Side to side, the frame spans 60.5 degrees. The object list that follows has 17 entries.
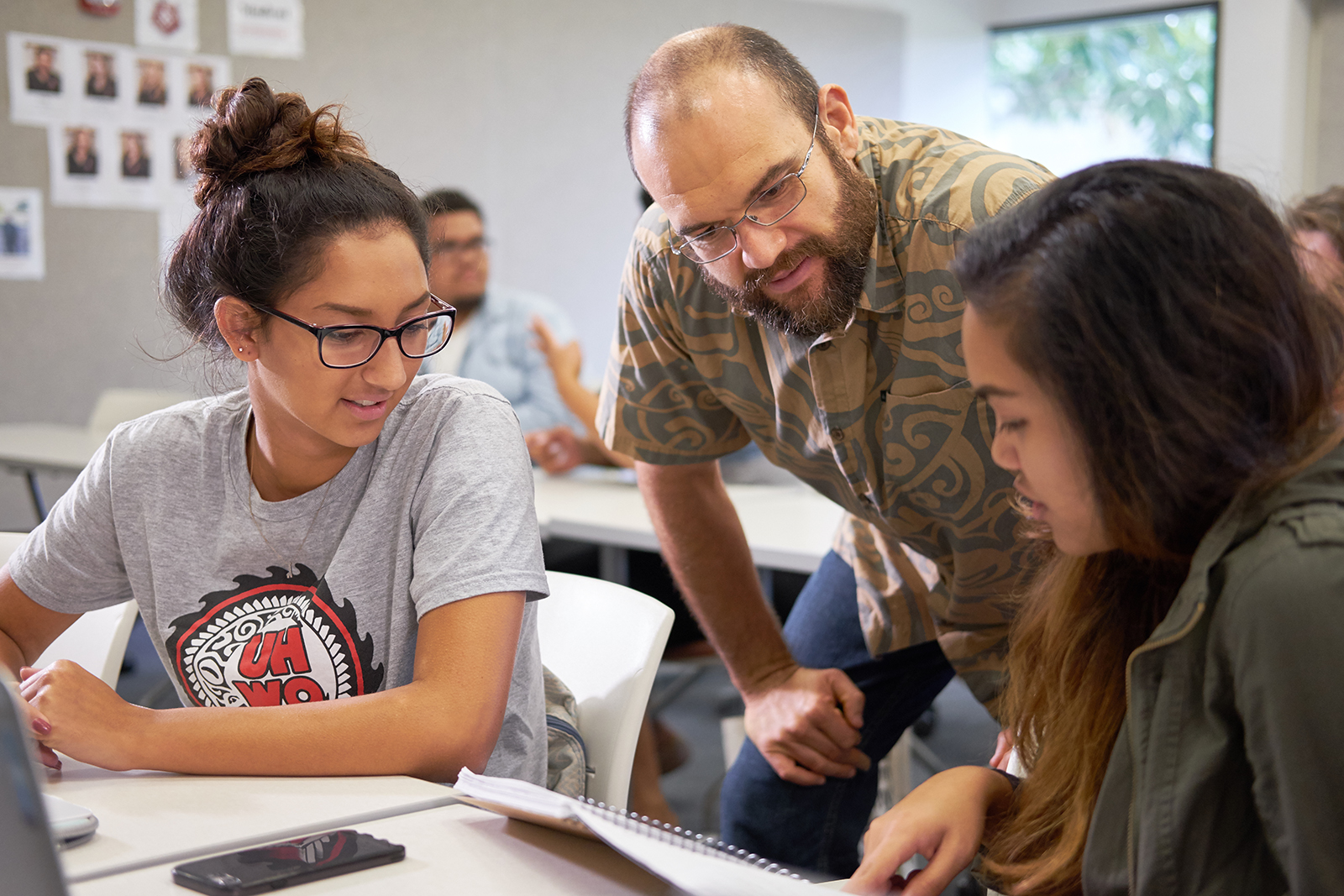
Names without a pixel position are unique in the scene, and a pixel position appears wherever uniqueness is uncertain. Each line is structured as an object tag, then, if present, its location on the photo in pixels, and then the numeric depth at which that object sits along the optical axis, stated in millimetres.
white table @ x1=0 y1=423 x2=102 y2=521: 3119
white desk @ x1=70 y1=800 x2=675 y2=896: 775
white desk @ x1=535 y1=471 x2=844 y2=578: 2242
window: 5621
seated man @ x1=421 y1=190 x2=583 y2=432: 3584
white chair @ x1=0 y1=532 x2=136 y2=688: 1397
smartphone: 763
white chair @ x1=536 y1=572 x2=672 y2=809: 1268
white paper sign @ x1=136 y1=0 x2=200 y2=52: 4344
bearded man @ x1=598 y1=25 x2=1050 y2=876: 1237
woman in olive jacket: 696
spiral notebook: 675
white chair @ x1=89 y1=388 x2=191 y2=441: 3834
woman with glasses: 1165
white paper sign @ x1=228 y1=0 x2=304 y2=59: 4516
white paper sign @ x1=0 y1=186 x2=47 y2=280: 4203
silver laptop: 521
